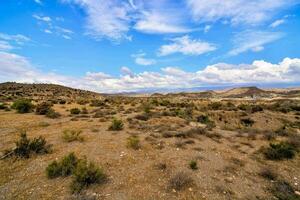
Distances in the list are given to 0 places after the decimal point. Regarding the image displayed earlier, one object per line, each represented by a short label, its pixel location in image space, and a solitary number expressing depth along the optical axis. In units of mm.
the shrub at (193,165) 6082
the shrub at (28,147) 6684
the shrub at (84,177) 4757
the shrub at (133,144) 7702
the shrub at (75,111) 16198
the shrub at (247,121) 15133
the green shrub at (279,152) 7165
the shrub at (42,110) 15190
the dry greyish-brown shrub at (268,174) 5697
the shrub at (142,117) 13936
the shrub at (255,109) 19082
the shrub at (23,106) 15827
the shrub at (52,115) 14034
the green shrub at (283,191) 4669
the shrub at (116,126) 10524
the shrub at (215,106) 22415
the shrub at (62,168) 5353
